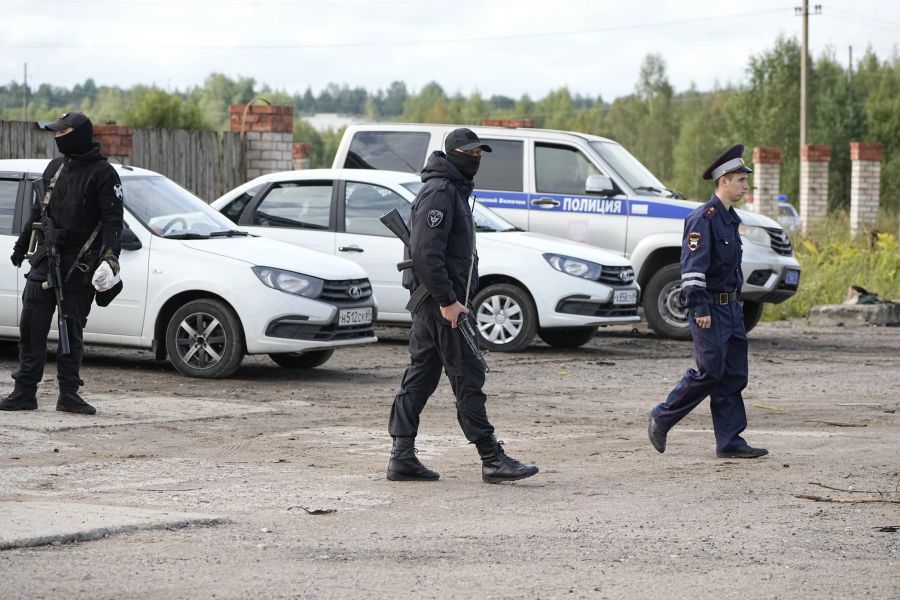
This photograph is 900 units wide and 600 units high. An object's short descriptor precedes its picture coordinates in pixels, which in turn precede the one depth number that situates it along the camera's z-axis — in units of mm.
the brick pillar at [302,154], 46288
